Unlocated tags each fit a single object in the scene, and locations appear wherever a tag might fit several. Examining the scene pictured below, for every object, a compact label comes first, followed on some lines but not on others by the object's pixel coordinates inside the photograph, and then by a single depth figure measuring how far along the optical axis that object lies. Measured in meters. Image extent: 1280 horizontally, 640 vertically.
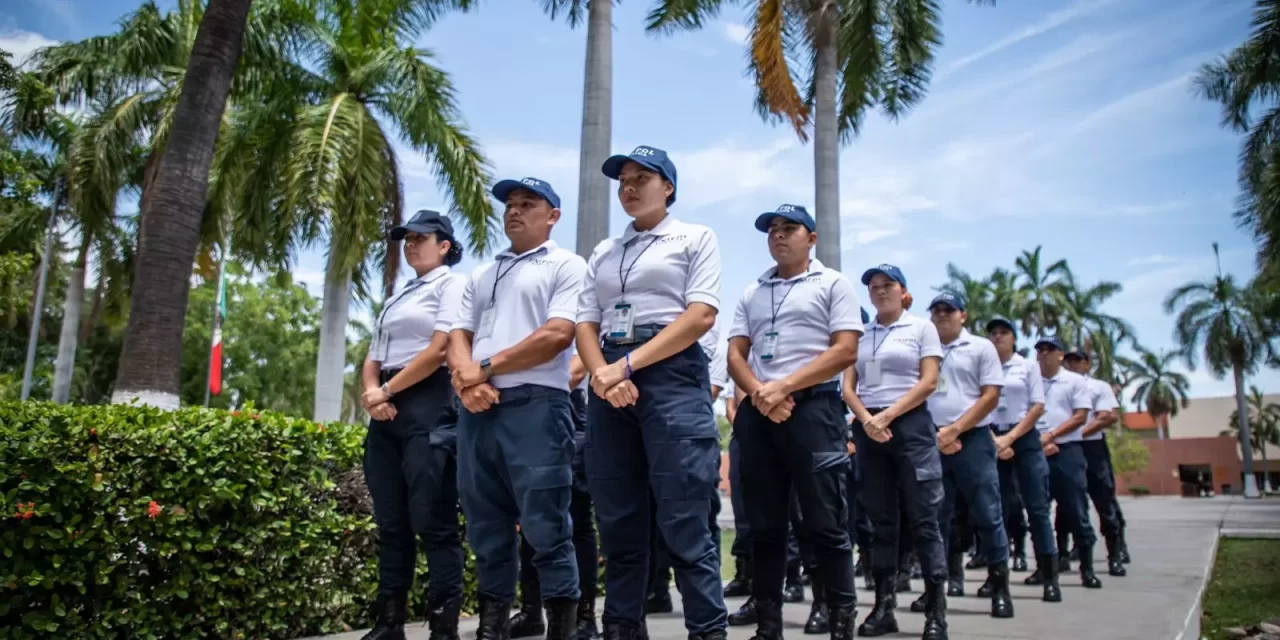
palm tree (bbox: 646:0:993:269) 13.55
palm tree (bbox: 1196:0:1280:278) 17.86
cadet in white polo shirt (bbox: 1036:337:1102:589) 8.24
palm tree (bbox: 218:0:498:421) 15.11
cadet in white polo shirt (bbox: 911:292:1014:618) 6.32
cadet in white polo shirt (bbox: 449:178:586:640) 4.16
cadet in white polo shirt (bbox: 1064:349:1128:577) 9.23
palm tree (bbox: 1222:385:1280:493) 73.50
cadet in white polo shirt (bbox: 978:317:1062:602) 7.22
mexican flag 29.17
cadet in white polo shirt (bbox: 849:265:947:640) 5.50
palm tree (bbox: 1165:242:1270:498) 52.12
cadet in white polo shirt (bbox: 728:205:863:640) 4.46
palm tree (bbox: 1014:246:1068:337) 49.11
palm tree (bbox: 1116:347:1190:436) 67.00
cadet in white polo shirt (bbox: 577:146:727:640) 3.72
